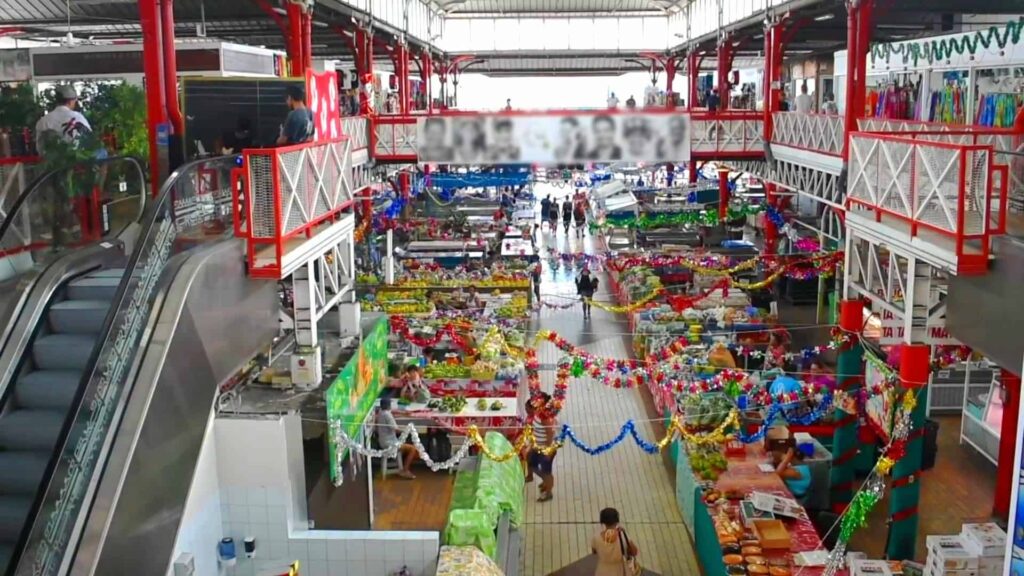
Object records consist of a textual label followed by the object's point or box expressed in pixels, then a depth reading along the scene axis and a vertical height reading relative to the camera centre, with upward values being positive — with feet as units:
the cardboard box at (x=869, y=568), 27.02 -12.12
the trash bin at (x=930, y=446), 40.29 -12.98
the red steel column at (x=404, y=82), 85.92 +5.54
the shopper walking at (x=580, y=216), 111.45 -8.58
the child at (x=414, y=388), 41.86 -10.58
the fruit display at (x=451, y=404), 41.27 -11.17
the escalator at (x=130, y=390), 17.30 -4.99
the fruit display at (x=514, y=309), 58.93 -10.32
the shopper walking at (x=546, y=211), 113.82 -8.15
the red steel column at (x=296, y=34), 49.55 +5.76
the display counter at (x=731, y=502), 29.55 -12.37
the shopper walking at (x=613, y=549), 27.55 -11.68
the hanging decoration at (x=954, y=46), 52.24 +5.51
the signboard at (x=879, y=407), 30.61 -9.96
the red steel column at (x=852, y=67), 48.49 +3.55
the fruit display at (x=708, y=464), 34.55 -11.73
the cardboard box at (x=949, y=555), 26.08 -11.38
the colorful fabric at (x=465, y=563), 24.70 -10.90
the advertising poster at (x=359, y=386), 26.78 -7.51
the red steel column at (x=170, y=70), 30.91 +2.52
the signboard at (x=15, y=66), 48.14 +4.24
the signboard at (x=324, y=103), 28.50 +1.29
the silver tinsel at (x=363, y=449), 26.61 -9.21
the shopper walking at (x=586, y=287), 69.82 -10.48
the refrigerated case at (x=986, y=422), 41.11 -12.42
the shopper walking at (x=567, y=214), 110.22 -8.30
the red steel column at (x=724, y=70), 89.27 +6.44
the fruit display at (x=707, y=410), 37.83 -10.69
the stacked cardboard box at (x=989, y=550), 26.25 -11.28
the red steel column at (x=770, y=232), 67.72 -6.72
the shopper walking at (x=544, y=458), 38.22 -12.94
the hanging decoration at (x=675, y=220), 83.76 -6.97
